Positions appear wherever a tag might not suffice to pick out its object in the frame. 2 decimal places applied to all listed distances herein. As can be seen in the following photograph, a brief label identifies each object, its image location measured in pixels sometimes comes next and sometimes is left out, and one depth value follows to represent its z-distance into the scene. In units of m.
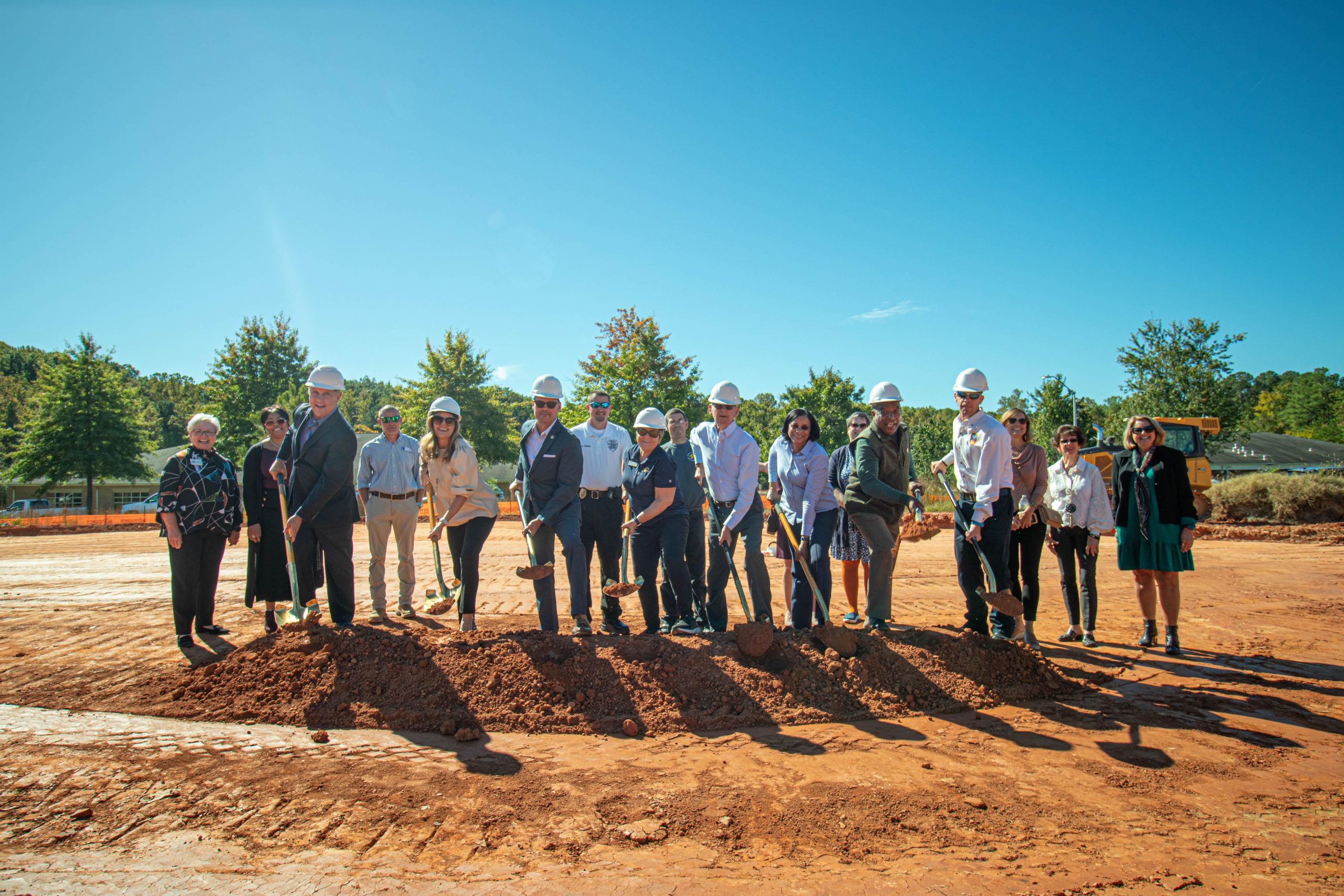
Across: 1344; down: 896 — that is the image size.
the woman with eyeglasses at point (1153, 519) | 5.64
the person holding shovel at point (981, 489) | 5.28
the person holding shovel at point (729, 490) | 5.61
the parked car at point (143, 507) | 33.38
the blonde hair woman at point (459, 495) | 5.62
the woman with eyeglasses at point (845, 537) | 6.18
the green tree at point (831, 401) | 30.94
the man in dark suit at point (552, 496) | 5.37
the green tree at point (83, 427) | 29.72
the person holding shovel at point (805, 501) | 5.51
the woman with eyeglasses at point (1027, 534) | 5.93
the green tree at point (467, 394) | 32.38
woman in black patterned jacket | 5.70
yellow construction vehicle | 16.69
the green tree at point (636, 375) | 27.72
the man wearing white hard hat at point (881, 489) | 5.32
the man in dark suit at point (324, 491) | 5.41
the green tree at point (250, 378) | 34.25
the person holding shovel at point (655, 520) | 5.51
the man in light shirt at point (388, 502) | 6.72
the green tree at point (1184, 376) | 26.33
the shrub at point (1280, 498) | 17.45
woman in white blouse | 6.20
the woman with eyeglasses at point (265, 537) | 6.07
